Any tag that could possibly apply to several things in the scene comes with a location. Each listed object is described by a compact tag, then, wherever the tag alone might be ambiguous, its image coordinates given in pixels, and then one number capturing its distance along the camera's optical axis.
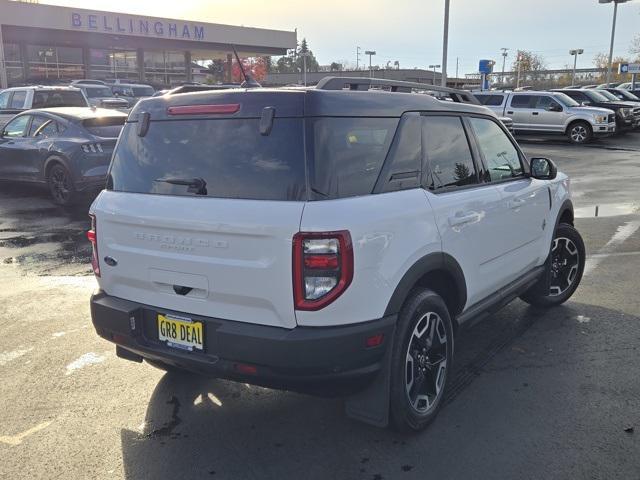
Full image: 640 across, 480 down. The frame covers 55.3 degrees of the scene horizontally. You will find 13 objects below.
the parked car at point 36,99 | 15.00
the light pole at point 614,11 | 44.34
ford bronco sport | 2.82
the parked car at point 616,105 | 24.47
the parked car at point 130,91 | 24.90
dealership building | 36.34
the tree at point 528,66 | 88.44
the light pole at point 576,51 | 62.78
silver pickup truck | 21.86
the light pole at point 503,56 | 97.41
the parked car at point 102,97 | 19.12
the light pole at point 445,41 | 26.13
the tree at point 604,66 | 78.10
